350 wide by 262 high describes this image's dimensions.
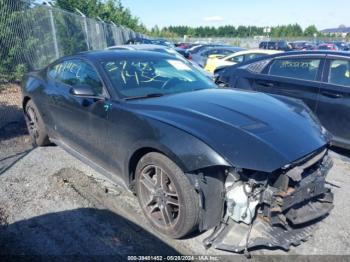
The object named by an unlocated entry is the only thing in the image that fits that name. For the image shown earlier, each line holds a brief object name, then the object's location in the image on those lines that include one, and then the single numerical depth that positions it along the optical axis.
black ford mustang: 2.75
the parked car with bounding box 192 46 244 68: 16.01
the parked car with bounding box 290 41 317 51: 36.31
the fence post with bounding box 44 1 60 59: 10.12
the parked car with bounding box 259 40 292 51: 34.53
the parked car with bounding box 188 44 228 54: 18.72
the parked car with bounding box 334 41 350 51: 31.92
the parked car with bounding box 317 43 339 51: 28.08
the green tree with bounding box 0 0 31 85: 8.69
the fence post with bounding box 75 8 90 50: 14.19
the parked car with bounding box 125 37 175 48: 20.50
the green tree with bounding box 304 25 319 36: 81.35
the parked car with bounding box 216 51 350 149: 5.11
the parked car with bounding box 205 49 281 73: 11.90
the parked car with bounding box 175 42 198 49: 29.87
